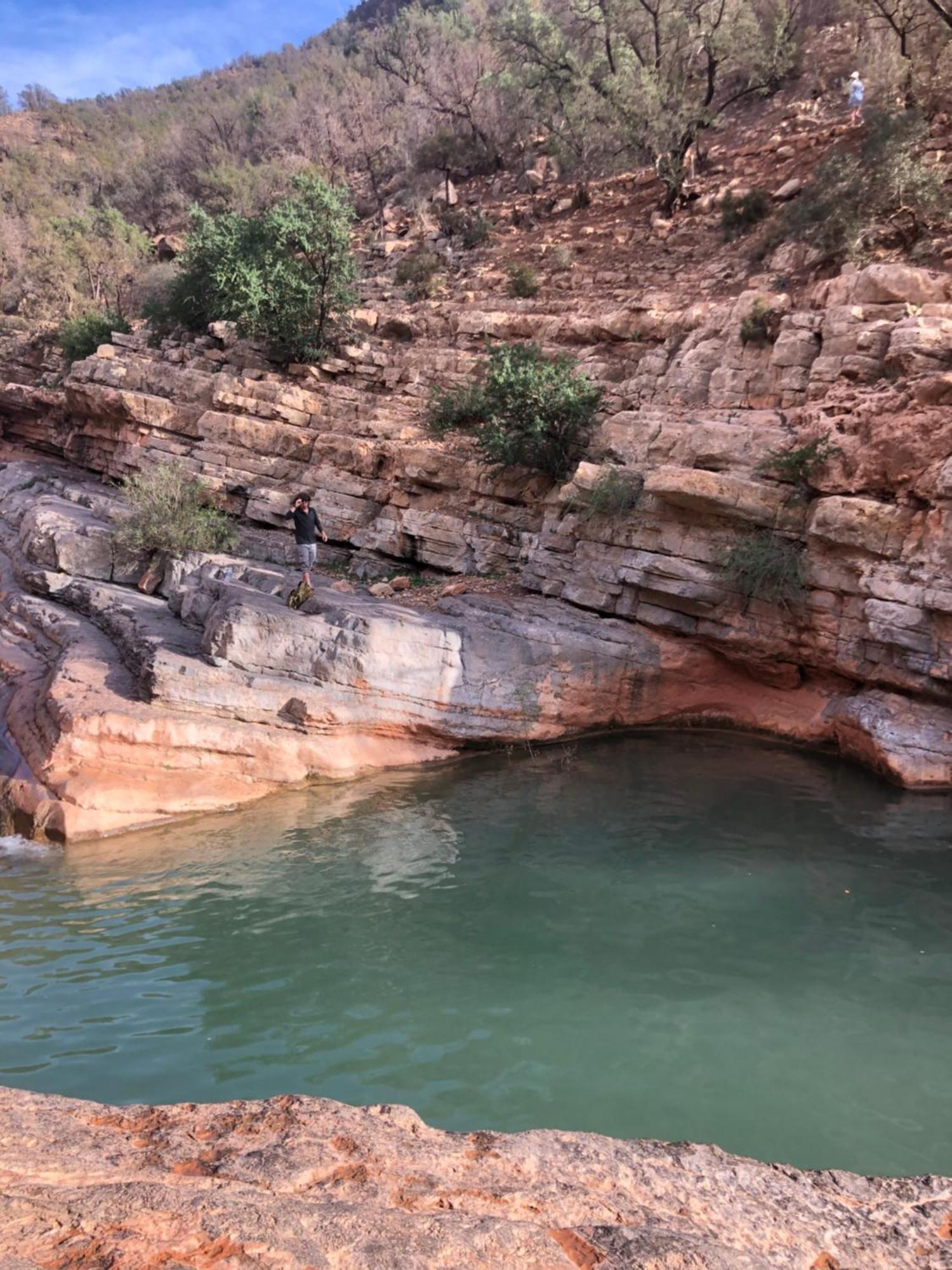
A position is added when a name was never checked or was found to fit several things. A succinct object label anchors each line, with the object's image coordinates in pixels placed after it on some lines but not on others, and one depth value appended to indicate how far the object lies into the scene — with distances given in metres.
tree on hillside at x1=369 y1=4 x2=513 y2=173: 27.86
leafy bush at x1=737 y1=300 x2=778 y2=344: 13.70
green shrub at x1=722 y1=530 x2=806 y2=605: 10.49
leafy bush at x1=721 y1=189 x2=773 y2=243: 17.72
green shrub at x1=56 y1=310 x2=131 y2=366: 21.20
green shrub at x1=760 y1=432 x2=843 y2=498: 10.61
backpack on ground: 10.92
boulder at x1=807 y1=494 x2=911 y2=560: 9.87
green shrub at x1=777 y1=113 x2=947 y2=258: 13.82
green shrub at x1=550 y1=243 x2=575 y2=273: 19.83
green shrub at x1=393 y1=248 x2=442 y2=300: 21.17
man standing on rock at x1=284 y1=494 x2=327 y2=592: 11.47
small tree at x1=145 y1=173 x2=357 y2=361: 18.38
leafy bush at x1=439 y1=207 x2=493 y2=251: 22.92
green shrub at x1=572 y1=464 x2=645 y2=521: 11.83
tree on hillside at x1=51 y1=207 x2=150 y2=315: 27.56
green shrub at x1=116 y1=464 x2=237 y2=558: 12.92
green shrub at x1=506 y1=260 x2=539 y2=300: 19.27
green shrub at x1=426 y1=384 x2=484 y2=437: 14.81
